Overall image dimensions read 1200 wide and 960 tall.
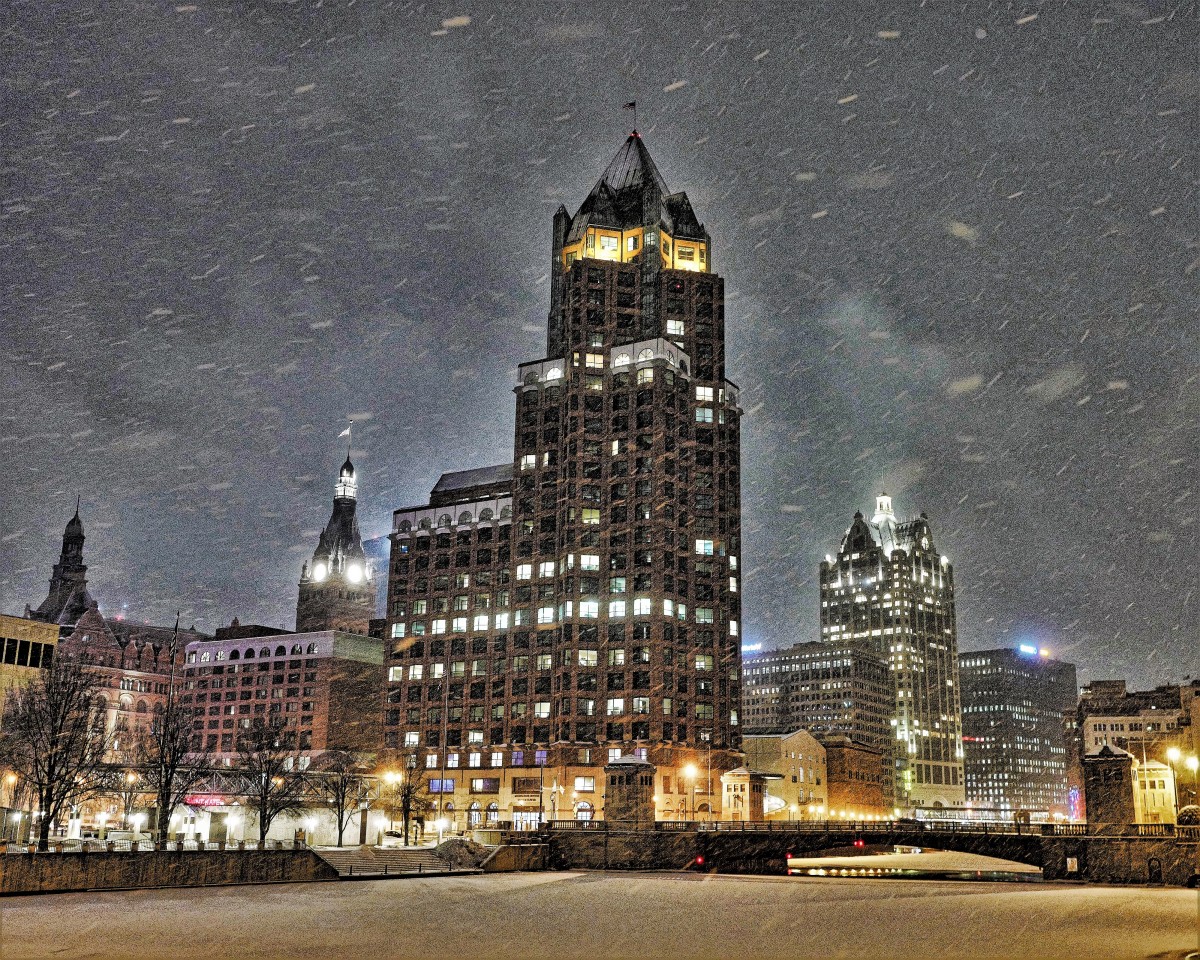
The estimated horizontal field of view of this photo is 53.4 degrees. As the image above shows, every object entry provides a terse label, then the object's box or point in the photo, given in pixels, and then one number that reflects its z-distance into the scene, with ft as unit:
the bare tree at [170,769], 314.76
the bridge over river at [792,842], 291.58
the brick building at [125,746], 527.64
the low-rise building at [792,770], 607.37
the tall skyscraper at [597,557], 500.33
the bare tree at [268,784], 343.46
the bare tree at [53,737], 279.69
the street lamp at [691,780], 478.59
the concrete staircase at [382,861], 296.10
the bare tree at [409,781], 499.10
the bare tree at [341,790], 384.10
